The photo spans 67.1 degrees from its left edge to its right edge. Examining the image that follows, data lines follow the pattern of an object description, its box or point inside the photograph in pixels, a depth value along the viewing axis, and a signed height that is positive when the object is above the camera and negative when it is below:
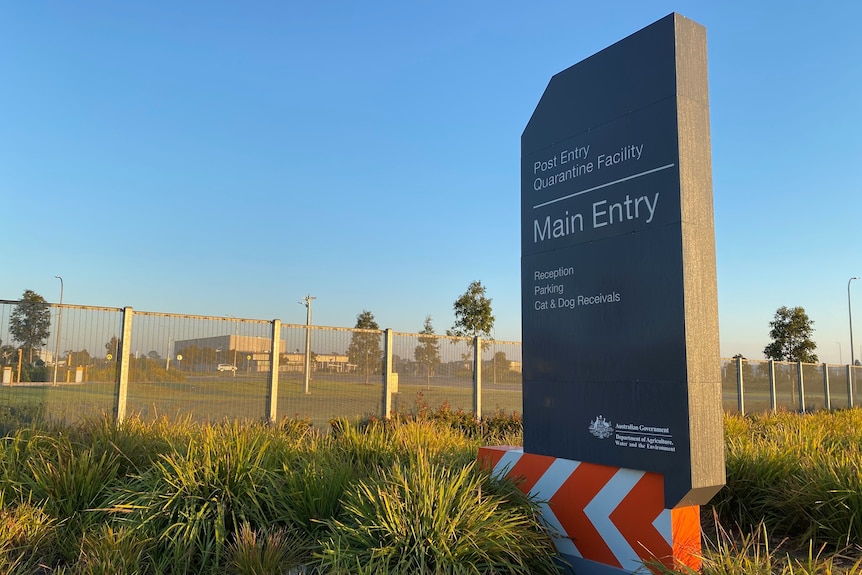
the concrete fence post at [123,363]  10.38 -0.06
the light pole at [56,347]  10.07 +0.17
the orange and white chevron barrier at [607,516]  4.18 -1.04
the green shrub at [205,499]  4.75 -1.08
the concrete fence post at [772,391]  23.06 -0.83
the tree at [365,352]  13.26 +0.21
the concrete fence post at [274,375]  11.84 -0.25
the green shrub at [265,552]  4.36 -1.32
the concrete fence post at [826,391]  26.25 -0.94
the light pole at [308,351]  12.56 +0.20
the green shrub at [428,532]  4.10 -1.11
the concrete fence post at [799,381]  24.94 -0.50
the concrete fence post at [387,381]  13.42 -0.38
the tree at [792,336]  37.97 +1.88
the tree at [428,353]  14.57 +0.23
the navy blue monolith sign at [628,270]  4.17 +0.68
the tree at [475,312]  33.03 +2.61
